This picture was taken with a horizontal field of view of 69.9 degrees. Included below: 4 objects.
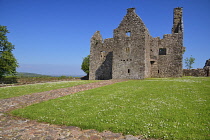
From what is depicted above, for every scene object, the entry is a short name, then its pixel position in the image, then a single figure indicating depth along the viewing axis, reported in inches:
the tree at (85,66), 2533.0
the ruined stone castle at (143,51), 1333.7
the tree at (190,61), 3433.1
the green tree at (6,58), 1518.2
